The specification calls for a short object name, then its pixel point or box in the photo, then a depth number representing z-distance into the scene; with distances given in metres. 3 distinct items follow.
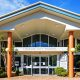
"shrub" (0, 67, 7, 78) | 9.82
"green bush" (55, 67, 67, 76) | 10.53
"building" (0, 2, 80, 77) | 9.90
